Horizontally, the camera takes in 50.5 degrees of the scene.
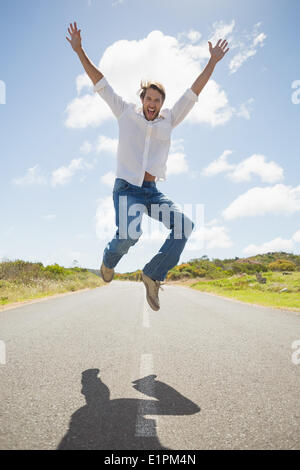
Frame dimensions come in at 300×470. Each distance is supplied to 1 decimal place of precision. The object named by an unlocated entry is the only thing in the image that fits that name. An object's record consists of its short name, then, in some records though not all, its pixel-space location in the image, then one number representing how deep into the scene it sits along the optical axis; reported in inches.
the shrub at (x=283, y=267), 1582.2
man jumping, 142.3
